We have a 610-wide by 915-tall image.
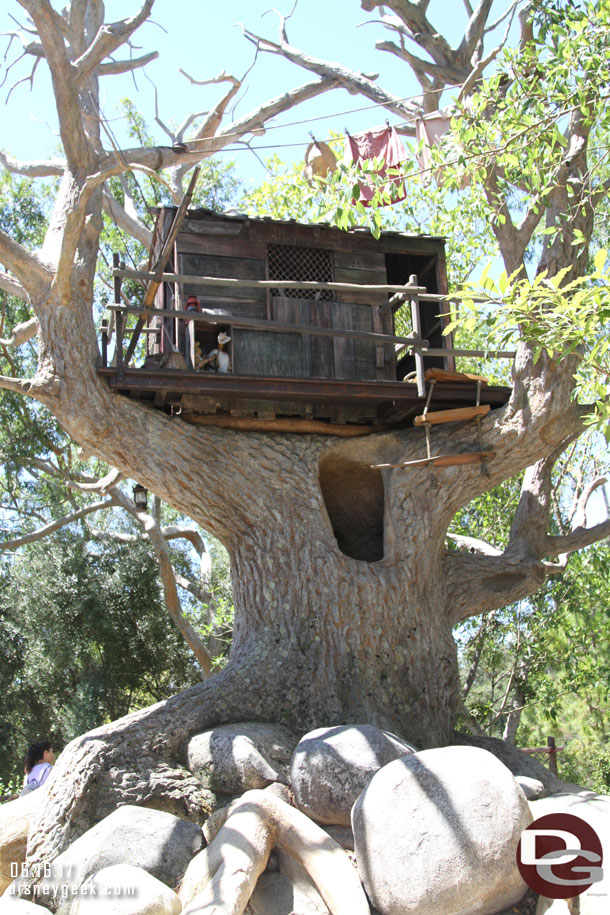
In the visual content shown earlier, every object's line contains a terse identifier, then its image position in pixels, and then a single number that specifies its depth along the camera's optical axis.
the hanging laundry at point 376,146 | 11.84
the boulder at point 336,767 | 6.18
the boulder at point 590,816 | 4.98
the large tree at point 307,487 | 7.60
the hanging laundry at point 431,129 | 11.21
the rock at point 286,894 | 5.62
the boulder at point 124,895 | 5.02
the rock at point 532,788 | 6.67
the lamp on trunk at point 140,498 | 10.91
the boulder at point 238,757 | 6.70
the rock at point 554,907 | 4.98
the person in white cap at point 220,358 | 9.04
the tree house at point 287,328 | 8.39
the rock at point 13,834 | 6.65
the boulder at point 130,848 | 5.71
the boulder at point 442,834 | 5.07
